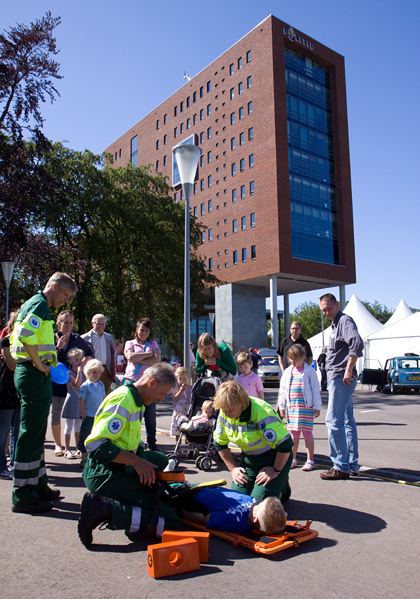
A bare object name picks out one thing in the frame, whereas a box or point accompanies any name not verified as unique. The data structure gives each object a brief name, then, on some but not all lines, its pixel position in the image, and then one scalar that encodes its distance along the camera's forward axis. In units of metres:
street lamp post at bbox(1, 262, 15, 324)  16.60
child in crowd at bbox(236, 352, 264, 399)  7.37
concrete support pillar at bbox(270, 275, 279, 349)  43.44
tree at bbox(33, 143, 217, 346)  28.34
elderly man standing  7.52
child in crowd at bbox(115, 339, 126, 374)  10.36
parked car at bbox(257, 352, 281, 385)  27.30
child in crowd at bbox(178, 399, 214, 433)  6.96
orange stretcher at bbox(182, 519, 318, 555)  3.43
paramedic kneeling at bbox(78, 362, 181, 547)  3.57
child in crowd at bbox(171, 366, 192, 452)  8.45
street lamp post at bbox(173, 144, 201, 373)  9.35
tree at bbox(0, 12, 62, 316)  16.16
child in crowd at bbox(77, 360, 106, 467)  6.65
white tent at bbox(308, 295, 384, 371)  41.16
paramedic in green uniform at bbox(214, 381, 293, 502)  4.15
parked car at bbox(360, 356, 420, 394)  21.12
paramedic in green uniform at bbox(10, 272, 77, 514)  4.41
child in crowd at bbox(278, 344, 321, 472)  6.40
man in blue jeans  5.86
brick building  44.53
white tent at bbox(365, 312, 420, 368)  29.72
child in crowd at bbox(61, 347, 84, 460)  7.02
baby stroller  6.45
